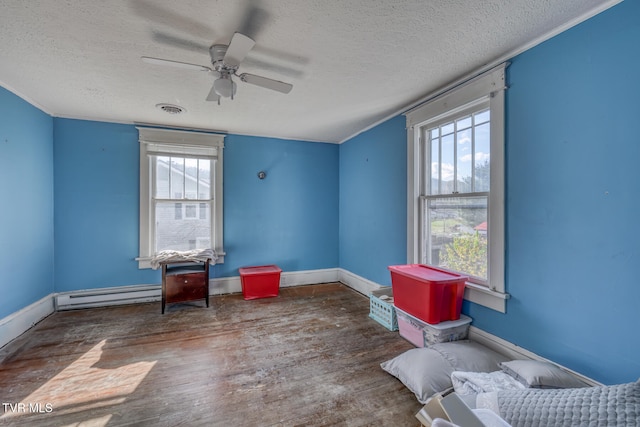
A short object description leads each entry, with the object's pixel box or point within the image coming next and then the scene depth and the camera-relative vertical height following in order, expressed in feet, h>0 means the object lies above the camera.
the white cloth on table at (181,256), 11.05 -1.80
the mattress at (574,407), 2.92 -2.33
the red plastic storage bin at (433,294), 7.52 -2.29
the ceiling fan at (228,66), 5.65 +3.43
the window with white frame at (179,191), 12.22 +1.03
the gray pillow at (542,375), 5.23 -3.19
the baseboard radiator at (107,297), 11.14 -3.58
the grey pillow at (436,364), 5.92 -3.54
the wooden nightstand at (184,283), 10.82 -2.85
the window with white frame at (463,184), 7.14 +0.93
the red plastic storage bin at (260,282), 12.57 -3.23
